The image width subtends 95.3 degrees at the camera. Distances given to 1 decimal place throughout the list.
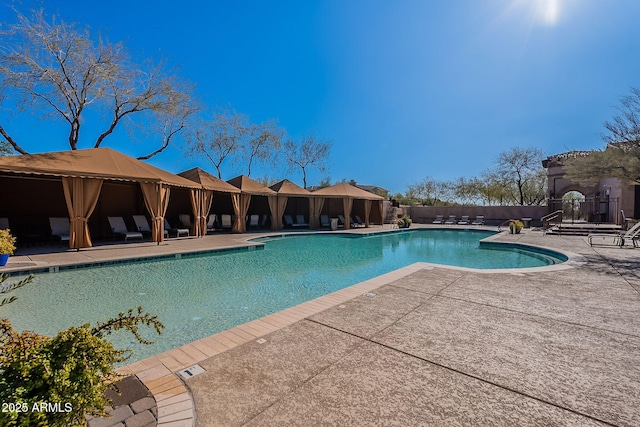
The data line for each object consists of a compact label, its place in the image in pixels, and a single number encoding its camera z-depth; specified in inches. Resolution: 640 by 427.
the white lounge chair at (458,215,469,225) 866.1
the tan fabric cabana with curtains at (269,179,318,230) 661.3
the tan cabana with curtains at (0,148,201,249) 314.3
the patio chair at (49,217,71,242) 389.4
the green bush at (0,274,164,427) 43.6
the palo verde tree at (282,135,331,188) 1189.7
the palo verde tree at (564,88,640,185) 398.0
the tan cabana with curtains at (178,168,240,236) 507.5
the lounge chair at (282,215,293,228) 737.0
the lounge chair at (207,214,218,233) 607.7
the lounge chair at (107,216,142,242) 427.2
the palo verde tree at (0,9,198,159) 481.7
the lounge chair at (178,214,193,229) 574.2
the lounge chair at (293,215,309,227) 752.5
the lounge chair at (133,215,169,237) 475.2
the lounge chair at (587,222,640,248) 386.3
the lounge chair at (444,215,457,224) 880.6
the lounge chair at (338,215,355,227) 741.3
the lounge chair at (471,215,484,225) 853.1
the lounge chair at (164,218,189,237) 496.4
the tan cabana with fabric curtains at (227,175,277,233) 595.5
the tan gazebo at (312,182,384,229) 668.7
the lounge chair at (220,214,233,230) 632.4
